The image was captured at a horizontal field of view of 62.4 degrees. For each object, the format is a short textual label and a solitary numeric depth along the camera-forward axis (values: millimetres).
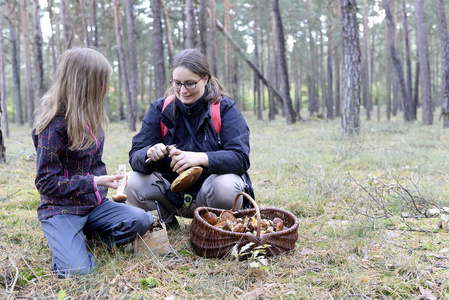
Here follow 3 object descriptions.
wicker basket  2432
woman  2910
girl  2379
